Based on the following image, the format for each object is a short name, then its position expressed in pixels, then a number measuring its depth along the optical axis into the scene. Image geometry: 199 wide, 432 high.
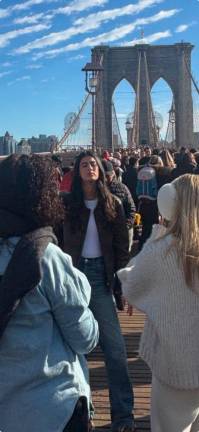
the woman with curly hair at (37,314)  1.97
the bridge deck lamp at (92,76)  19.03
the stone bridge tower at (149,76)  57.50
